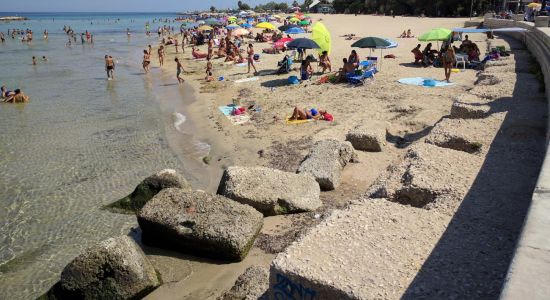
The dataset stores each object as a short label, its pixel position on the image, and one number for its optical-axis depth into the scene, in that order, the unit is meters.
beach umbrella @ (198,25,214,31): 36.82
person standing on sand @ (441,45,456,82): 14.47
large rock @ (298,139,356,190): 7.95
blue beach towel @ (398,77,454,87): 14.28
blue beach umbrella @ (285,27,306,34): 26.02
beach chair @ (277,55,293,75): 19.33
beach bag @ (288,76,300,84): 17.11
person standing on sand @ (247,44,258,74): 20.83
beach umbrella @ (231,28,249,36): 29.39
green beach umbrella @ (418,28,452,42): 16.81
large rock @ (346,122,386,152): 9.45
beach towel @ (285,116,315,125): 12.29
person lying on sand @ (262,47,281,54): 26.48
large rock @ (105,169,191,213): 7.91
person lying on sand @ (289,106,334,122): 12.41
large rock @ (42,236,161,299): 5.39
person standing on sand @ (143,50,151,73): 24.68
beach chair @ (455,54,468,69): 16.80
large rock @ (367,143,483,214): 4.90
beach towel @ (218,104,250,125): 13.31
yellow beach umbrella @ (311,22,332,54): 17.95
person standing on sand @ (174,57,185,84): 20.92
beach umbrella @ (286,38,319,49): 16.86
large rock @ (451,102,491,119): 8.05
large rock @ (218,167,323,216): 7.18
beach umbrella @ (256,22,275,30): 26.56
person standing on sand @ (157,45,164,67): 27.59
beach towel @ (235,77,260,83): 19.17
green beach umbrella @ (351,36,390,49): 16.00
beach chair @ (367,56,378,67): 17.14
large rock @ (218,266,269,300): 4.87
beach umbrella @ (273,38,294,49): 26.54
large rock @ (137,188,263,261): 6.14
